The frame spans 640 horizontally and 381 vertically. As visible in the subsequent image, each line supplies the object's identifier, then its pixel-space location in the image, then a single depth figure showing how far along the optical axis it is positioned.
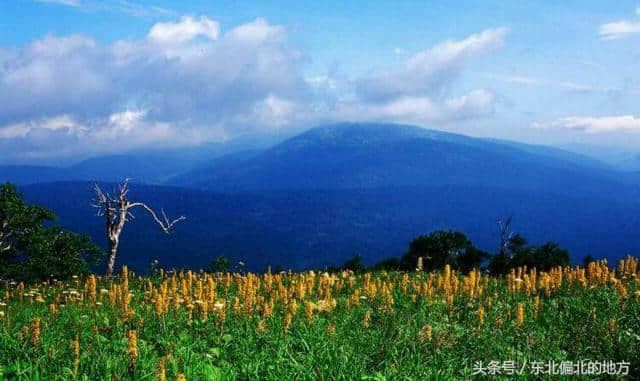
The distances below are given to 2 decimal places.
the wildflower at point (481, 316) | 10.82
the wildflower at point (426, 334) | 9.45
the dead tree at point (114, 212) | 25.11
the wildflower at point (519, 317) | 10.41
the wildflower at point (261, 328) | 9.80
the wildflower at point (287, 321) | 10.06
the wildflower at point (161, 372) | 6.82
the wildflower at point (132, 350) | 7.75
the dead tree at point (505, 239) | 56.45
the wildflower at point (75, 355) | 7.60
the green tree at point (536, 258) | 42.31
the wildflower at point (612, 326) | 9.54
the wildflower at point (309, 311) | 10.65
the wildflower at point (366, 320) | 10.61
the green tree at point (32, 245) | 21.00
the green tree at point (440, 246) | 42.78
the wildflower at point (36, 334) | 8.72
